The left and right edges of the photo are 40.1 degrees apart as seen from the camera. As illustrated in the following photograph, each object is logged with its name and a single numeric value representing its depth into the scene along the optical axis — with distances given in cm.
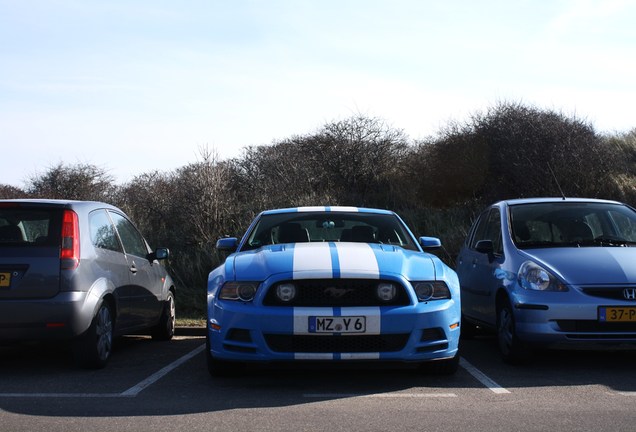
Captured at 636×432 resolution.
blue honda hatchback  787
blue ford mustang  696
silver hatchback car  769
